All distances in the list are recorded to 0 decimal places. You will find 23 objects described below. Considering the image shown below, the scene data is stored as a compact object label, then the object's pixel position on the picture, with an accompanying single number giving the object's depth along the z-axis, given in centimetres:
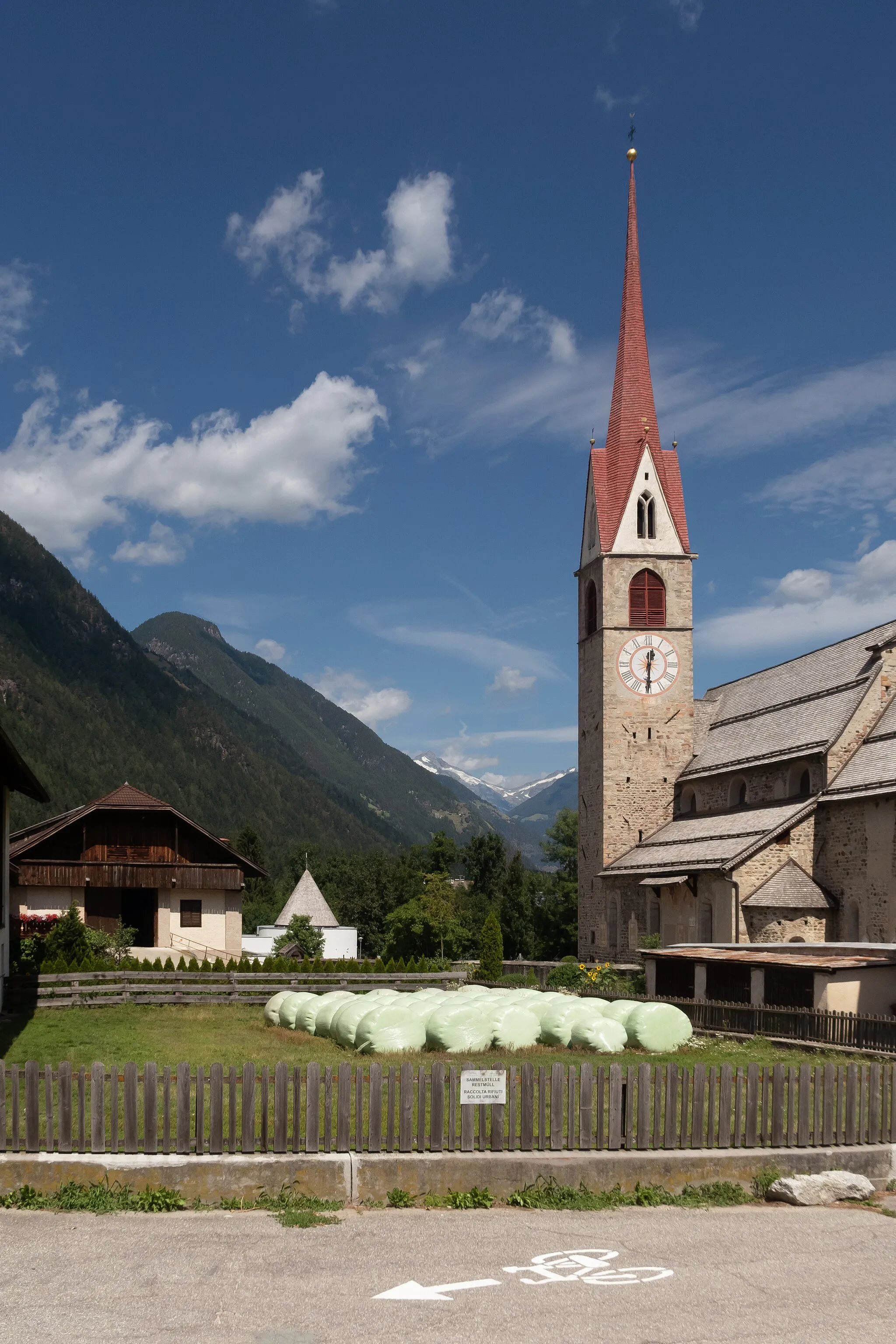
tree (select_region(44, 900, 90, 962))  3831
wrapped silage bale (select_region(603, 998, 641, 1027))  2447
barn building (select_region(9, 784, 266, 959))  4756
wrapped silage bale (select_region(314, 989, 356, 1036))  2580
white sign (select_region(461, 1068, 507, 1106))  1285
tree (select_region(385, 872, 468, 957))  6725
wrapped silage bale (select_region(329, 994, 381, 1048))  2359
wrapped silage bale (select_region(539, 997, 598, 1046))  2362
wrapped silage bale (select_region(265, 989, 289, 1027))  3000
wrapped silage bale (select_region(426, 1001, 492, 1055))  2253
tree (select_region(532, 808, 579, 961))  6788
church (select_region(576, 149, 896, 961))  3962
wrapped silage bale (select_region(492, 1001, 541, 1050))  2298
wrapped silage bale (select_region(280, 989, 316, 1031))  2875
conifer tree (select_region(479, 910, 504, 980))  4619
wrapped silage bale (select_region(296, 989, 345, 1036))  2717
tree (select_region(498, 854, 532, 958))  8488
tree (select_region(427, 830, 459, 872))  8206
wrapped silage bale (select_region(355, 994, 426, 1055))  2264
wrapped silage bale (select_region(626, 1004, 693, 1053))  2380
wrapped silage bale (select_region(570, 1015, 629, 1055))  2338
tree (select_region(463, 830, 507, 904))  9900
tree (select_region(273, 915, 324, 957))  6406
